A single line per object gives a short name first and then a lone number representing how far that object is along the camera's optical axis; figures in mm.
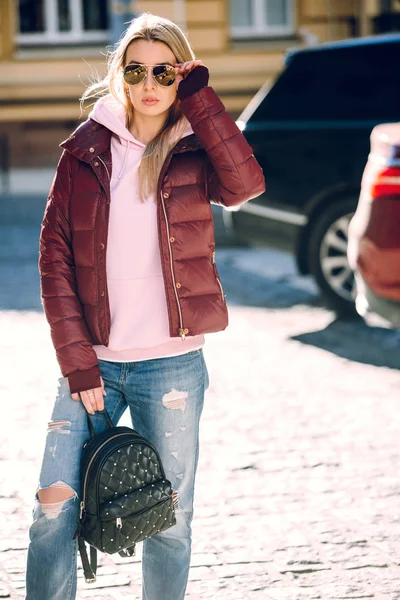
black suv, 13360
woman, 4801
